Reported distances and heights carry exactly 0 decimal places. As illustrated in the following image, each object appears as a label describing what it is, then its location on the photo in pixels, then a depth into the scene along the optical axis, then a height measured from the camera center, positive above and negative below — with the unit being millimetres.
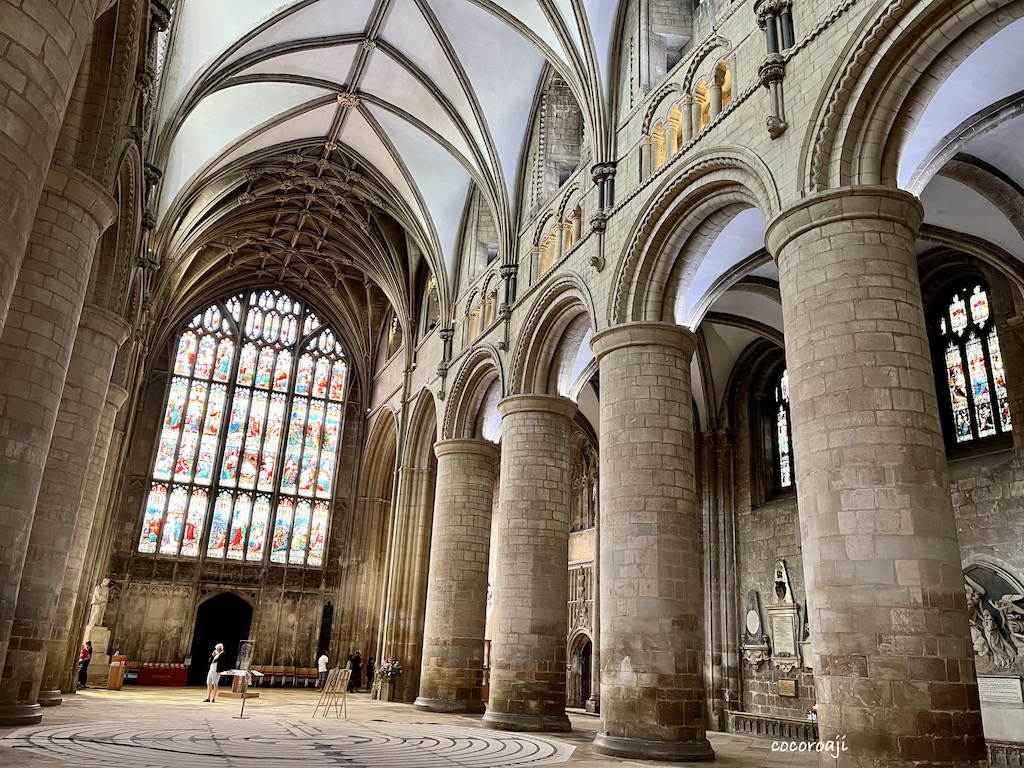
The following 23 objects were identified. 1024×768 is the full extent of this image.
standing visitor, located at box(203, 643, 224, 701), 16266 -875
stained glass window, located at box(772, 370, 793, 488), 18125 +4794
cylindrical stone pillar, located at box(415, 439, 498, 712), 16438 +901
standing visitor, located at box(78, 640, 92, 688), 21016 -946
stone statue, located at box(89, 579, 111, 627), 22417 +693
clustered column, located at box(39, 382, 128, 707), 13016 +746
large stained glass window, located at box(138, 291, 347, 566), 27000 +6735
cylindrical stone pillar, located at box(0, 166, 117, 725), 7793 +2930
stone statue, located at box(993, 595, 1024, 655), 11891 +749
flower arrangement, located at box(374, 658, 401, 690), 18984 -697
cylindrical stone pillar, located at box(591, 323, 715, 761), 9664 +1255
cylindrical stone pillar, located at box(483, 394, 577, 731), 13375 +1329
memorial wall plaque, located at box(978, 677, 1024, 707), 11743 -299
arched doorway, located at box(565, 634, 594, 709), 22109 -507
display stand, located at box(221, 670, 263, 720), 13299 -1083
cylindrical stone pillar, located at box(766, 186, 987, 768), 6535 +1463
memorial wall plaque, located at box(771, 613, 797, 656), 16078 +455
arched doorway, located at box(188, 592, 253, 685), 26406 +262
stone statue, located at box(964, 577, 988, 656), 12344 +772
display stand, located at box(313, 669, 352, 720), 13750 -729
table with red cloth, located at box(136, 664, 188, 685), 23594 -1211
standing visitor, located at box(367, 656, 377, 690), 25088 -935
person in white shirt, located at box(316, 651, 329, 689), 21703 -779
